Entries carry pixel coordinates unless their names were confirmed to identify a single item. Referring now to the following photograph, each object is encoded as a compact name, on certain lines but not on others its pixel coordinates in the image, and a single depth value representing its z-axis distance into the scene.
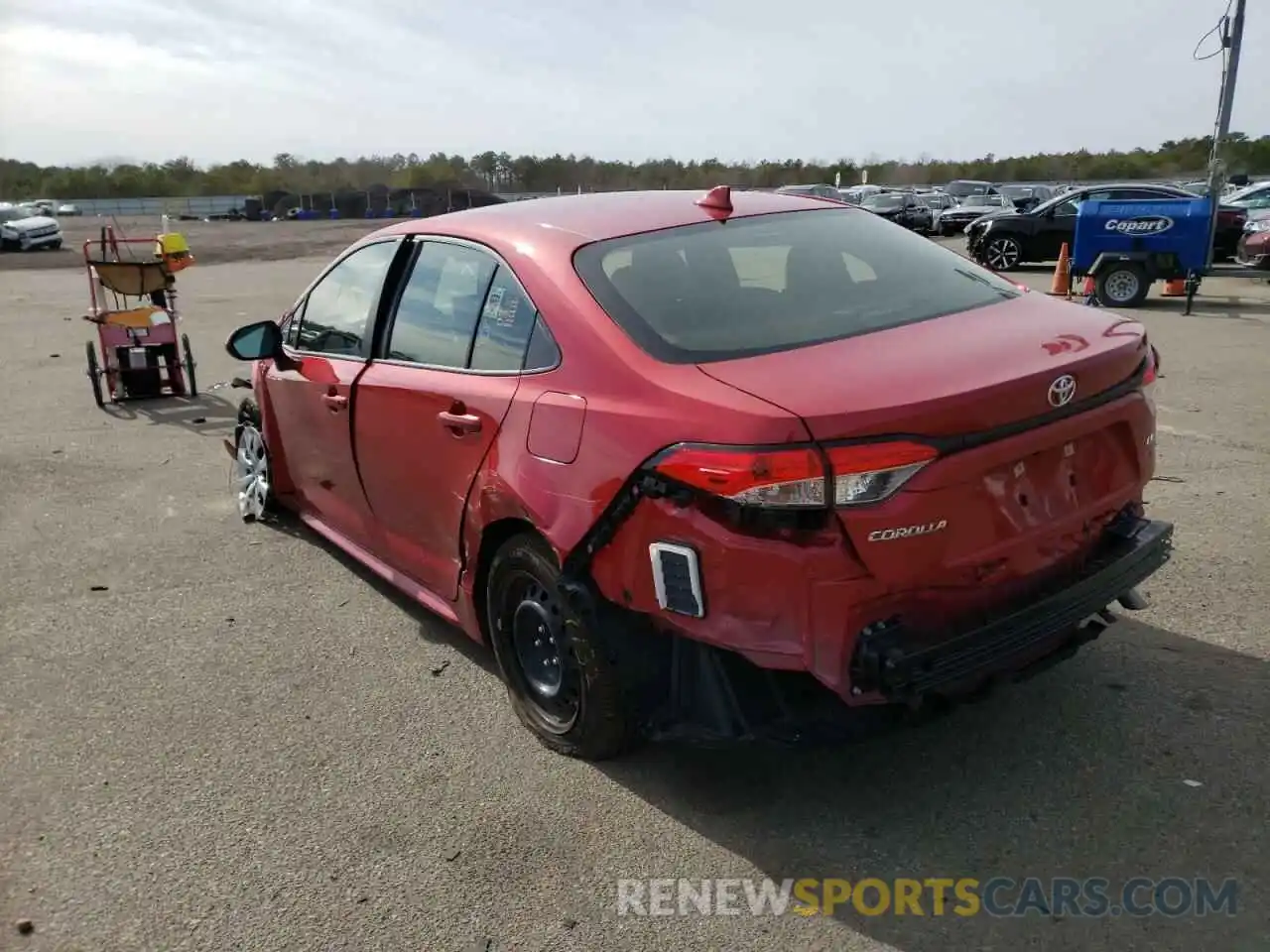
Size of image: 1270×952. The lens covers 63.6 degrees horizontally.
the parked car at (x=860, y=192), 34.86
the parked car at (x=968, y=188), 39.00
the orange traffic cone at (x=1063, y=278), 14.77
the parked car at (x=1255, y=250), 15.44
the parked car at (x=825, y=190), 28.51
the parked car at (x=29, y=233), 33.12
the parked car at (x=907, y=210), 30.62
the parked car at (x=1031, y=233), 18.11
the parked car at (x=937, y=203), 30.77
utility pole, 15.02
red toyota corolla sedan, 2.53
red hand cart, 9.54
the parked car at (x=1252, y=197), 21.75
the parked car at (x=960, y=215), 29.75
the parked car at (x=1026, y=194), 30.50
